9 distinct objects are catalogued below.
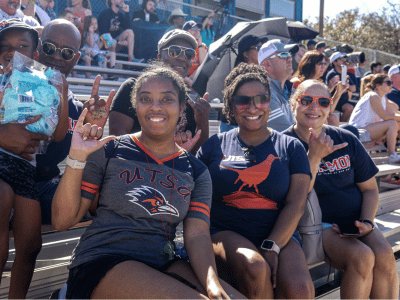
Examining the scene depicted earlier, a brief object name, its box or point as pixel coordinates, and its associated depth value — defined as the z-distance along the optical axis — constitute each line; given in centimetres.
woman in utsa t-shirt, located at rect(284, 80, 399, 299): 239
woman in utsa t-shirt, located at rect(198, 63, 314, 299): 201
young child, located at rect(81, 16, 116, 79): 638
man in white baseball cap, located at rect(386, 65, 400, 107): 701
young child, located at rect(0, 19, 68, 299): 184
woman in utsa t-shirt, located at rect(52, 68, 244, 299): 160
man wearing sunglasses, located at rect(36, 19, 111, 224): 227
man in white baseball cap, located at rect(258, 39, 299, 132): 355
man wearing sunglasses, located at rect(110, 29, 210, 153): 268
